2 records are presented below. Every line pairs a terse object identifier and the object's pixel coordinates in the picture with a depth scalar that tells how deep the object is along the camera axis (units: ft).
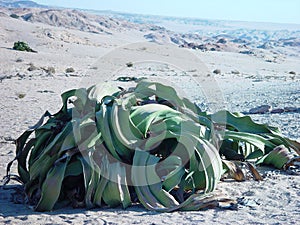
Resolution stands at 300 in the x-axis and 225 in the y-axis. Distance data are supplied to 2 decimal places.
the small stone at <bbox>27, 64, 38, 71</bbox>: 58.29
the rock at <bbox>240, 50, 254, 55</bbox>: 178.81
